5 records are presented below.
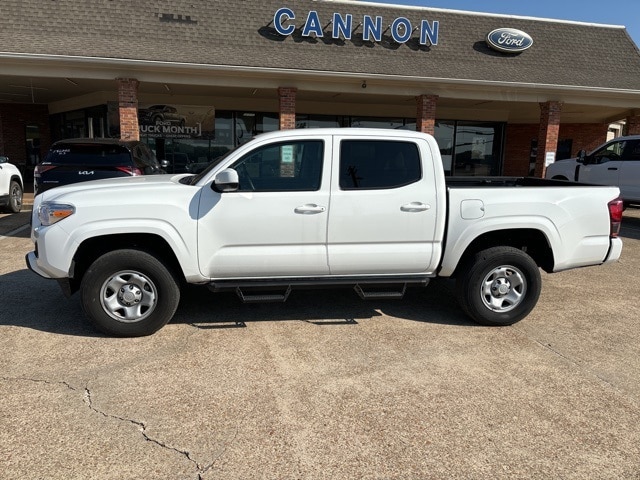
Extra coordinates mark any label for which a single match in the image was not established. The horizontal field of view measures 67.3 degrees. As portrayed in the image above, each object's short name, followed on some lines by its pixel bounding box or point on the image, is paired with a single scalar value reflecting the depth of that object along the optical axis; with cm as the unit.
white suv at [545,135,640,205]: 1112
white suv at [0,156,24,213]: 1062
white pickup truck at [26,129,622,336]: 416
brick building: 1169
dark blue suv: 796
